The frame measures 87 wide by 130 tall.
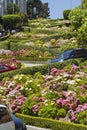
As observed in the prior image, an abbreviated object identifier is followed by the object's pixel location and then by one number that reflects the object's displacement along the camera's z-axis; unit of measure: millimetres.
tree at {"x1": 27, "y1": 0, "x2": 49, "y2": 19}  108438
